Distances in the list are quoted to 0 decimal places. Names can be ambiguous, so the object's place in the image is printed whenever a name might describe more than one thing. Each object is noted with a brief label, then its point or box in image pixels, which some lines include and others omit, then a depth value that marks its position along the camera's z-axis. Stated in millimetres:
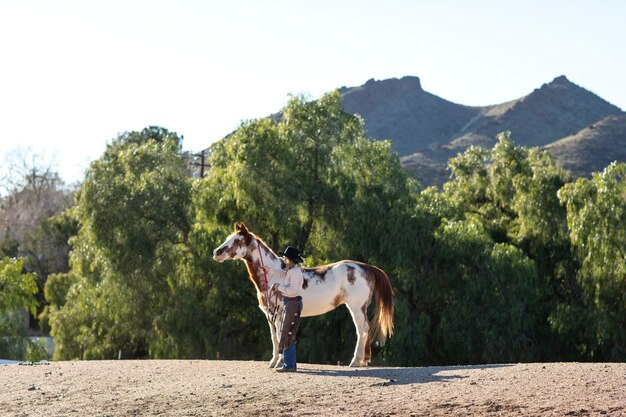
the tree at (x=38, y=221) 61906
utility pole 50209
